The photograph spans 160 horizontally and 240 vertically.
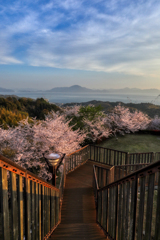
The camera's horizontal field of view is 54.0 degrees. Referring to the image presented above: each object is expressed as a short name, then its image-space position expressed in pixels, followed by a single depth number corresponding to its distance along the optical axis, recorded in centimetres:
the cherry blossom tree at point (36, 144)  710
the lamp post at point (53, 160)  448
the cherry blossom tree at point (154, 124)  1904
